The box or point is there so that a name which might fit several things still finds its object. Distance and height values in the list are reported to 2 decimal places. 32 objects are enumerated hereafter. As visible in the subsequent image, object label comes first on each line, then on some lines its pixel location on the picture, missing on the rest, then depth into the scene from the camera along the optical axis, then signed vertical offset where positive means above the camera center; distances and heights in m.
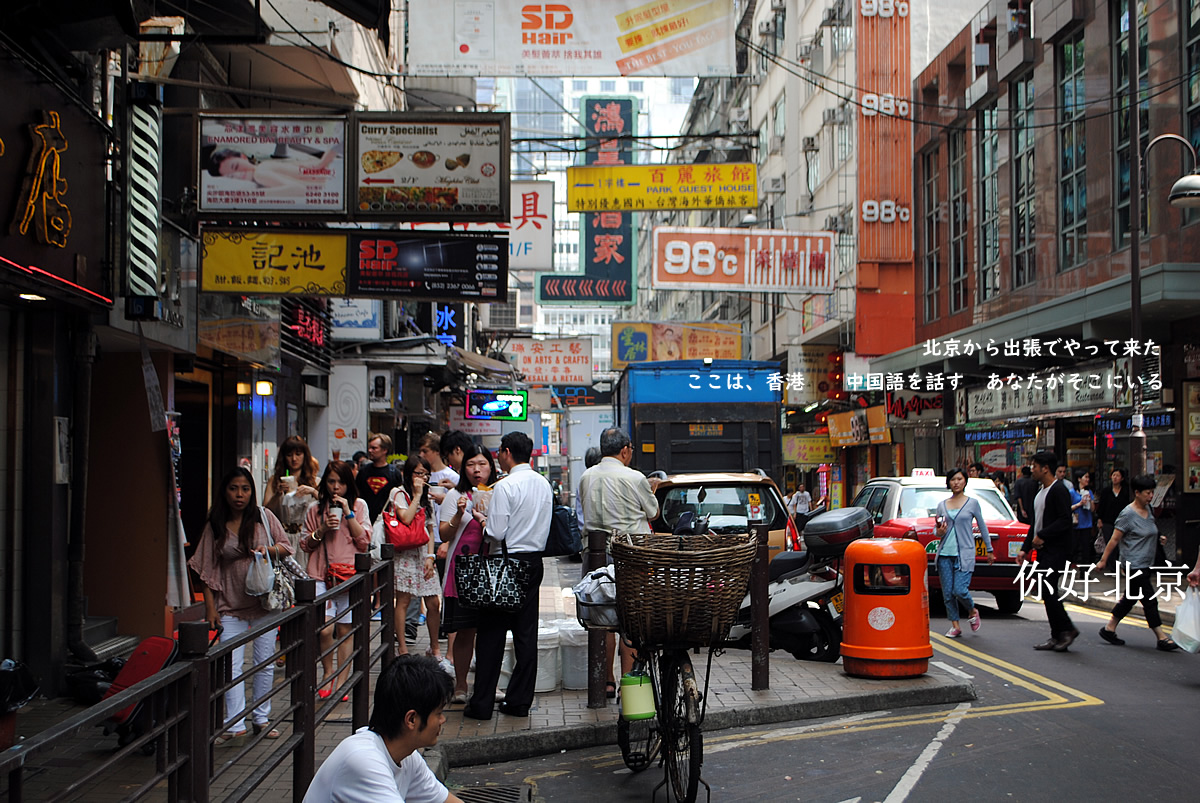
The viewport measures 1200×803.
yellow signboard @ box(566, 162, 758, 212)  16.91 +3.79
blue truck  18.41 +0.39
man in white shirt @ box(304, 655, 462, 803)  3.15 -0.85
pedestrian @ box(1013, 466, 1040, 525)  17.45 -0.85
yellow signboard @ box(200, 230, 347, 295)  10.16 +1.60
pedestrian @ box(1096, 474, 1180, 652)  10.38 -1.01
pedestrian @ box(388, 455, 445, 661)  8.74 -1.01
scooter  9.49 -1.45
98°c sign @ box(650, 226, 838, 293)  21.38 +3.42
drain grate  5.80 -1.84
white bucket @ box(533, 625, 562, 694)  7.99 -1.58
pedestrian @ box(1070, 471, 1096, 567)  17.25 -1.46
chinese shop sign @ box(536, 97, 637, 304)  31.11 +4.74
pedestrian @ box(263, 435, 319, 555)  8.36 -0.35
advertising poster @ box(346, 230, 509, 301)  10.17 +1.58
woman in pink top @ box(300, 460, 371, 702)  8.09 -0.67
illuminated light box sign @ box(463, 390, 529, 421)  33.28 +1.02
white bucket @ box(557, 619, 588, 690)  8.06 -1.55
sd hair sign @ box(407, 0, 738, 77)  11.57 +4.18
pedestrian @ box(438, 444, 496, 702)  7.45 -0.66
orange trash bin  8.42 -1.29
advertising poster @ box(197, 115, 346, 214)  9.55 +2.32
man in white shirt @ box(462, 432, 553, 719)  7.11 -1.07
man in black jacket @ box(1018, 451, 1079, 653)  10.33 -0.97
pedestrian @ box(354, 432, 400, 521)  11.01 -0.35
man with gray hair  8.04 -0.40
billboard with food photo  9.61 +2.33
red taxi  13.09 -1.00
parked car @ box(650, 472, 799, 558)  12.52 -0.66
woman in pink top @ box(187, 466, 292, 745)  6.74 -0.66
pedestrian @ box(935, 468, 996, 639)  11.28 -1.09
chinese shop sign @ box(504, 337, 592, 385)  35.81 +2.48
